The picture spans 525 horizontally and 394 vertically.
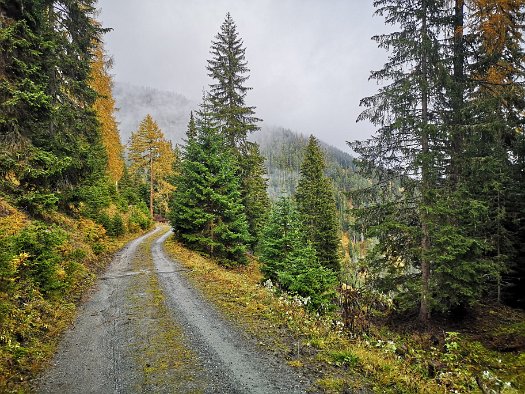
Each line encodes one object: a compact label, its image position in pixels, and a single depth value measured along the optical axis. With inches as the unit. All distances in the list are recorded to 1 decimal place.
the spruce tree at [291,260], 502.9
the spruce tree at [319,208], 1096.2
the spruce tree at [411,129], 516.4
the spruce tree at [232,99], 956.6
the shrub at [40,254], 334.0
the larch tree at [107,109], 1055.9
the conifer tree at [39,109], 439.2
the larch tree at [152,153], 1704.0
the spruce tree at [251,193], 983.0
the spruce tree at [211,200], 796.6
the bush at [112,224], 873.5
